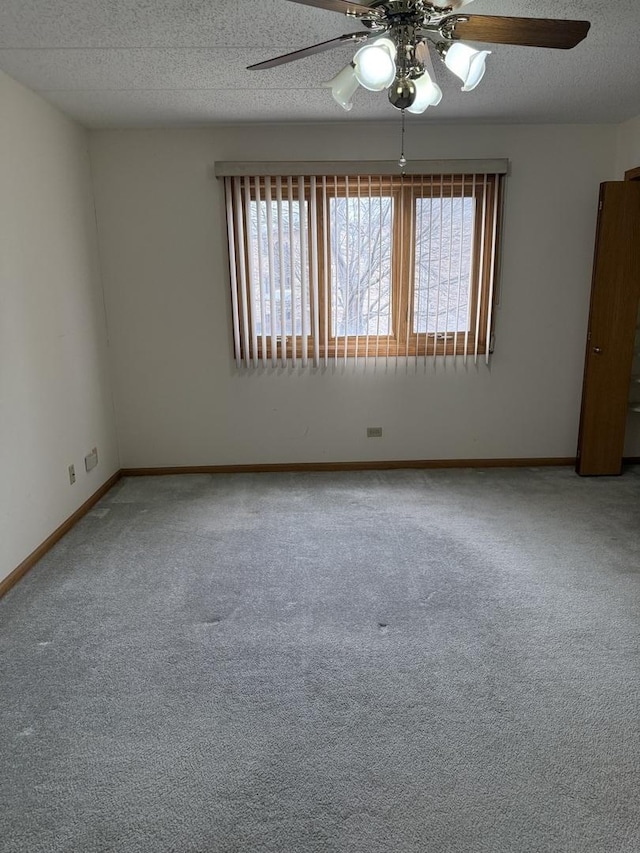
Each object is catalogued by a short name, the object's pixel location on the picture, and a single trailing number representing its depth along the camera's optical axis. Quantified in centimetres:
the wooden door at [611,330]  373
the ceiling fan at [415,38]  169
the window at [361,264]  379
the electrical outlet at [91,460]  364
